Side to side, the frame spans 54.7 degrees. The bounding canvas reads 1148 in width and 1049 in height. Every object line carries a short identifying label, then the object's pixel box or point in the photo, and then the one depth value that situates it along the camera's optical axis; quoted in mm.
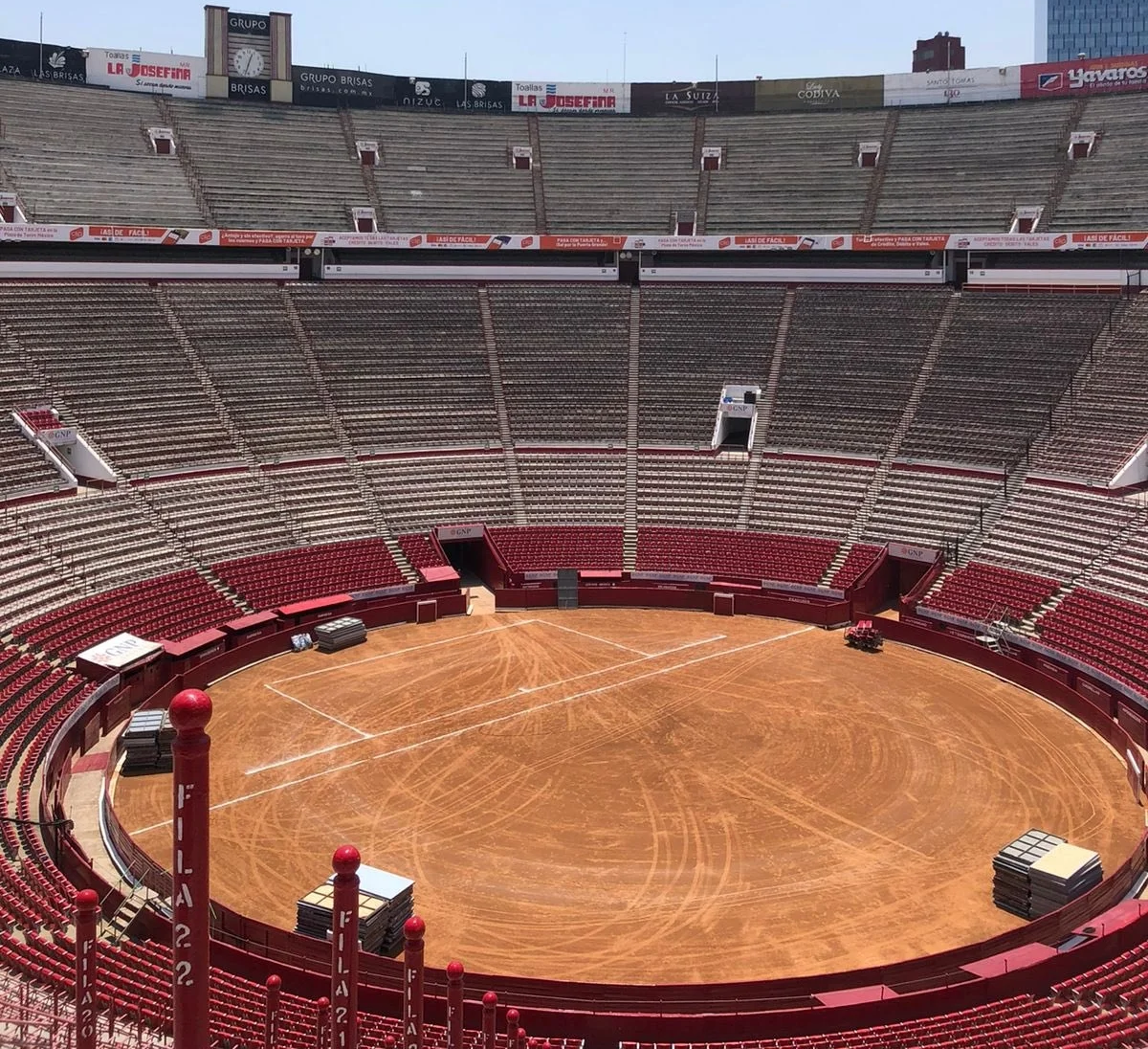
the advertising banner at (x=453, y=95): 76625
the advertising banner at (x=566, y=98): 77688
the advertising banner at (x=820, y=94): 74312
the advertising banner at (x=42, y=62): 67812
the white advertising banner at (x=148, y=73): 70312
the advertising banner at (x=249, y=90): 73062
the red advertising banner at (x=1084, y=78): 68812
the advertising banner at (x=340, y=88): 74562
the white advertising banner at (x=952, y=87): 72000
